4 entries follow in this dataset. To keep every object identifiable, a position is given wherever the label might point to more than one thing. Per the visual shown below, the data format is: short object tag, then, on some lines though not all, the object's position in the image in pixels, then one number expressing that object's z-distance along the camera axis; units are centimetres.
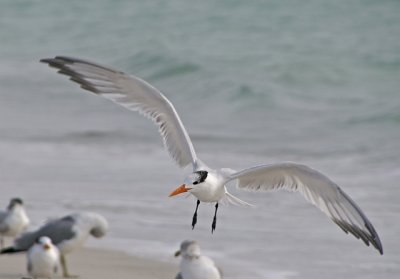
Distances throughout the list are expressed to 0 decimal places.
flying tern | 1380
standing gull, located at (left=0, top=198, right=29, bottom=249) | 1734
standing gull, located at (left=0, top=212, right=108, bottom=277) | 1567
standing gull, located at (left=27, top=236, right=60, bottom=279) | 1473
